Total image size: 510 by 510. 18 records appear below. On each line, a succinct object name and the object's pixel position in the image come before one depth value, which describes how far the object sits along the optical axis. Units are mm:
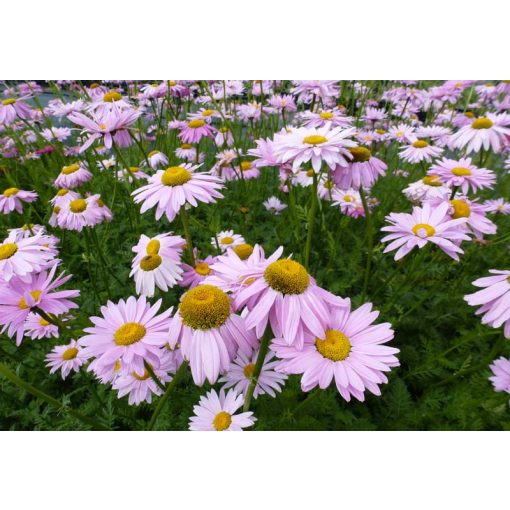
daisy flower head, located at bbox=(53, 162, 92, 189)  476
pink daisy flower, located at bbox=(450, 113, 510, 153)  455
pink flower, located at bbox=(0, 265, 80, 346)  239
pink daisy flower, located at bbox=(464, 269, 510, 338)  224
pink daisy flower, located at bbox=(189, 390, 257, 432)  244
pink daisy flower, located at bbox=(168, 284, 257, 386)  176
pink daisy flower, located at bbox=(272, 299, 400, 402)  180
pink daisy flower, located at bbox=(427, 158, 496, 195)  354
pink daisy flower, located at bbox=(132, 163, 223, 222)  269
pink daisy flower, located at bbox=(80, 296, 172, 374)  214
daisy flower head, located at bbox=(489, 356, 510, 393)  261
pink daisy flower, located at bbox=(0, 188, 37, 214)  474
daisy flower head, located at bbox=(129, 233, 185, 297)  276
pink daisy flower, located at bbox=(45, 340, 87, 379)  338
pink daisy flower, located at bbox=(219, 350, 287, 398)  270
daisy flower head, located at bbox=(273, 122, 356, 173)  255
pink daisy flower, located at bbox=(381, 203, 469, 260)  272
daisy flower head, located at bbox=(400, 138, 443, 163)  509
